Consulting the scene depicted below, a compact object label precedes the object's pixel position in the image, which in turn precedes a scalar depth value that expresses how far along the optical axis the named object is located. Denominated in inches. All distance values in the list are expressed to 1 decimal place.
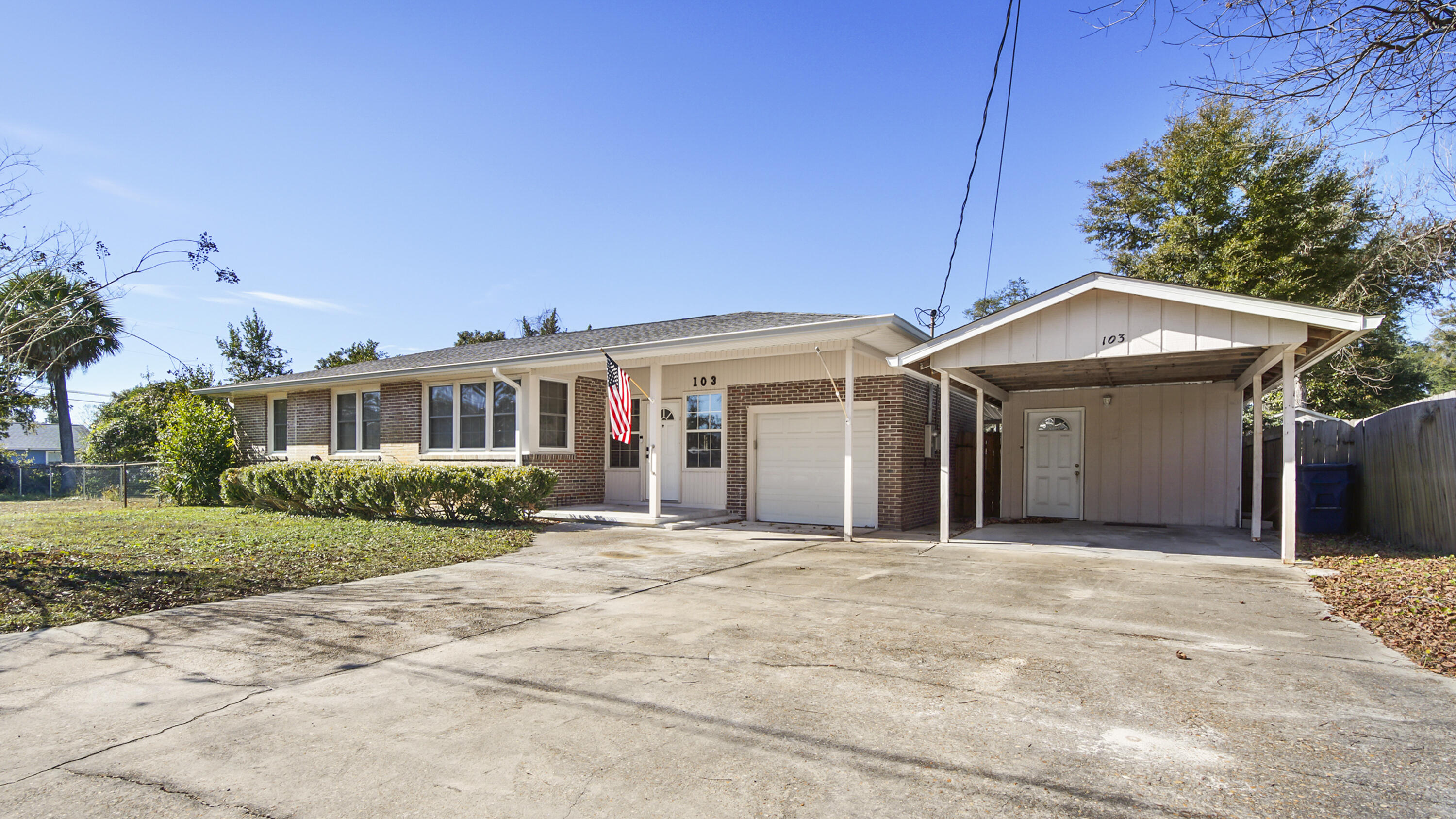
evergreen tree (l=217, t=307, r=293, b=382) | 1357.0
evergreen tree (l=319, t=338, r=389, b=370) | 1398.9
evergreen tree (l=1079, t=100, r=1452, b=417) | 720.3
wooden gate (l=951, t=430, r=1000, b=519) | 543.8
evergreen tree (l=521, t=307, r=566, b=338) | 1726.1
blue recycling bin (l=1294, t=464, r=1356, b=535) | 418.9
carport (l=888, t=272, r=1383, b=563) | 312.8
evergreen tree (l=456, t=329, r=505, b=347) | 1588.3
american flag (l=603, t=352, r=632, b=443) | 435.2
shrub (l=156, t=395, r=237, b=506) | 644.1
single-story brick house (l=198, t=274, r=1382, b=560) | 375.2
